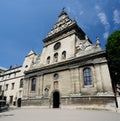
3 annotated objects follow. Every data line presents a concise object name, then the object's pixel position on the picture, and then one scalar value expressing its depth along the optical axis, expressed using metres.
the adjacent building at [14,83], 26.05
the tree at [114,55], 16.22
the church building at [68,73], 14.62
